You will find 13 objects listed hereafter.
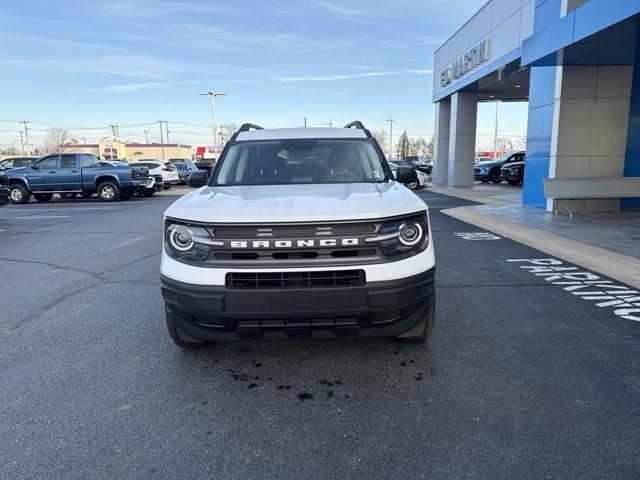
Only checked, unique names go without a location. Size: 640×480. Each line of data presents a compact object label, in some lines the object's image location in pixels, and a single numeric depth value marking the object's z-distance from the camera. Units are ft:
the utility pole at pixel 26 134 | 361.51
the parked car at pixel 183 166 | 100.33
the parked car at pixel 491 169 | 90.02
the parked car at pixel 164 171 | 82.77
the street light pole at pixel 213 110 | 150.41
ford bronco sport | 9.78
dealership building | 30.25
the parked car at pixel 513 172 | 82.53
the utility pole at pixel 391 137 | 283.28
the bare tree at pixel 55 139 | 354.95
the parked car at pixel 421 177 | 84.85
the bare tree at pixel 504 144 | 378.55
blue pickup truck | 63.72
